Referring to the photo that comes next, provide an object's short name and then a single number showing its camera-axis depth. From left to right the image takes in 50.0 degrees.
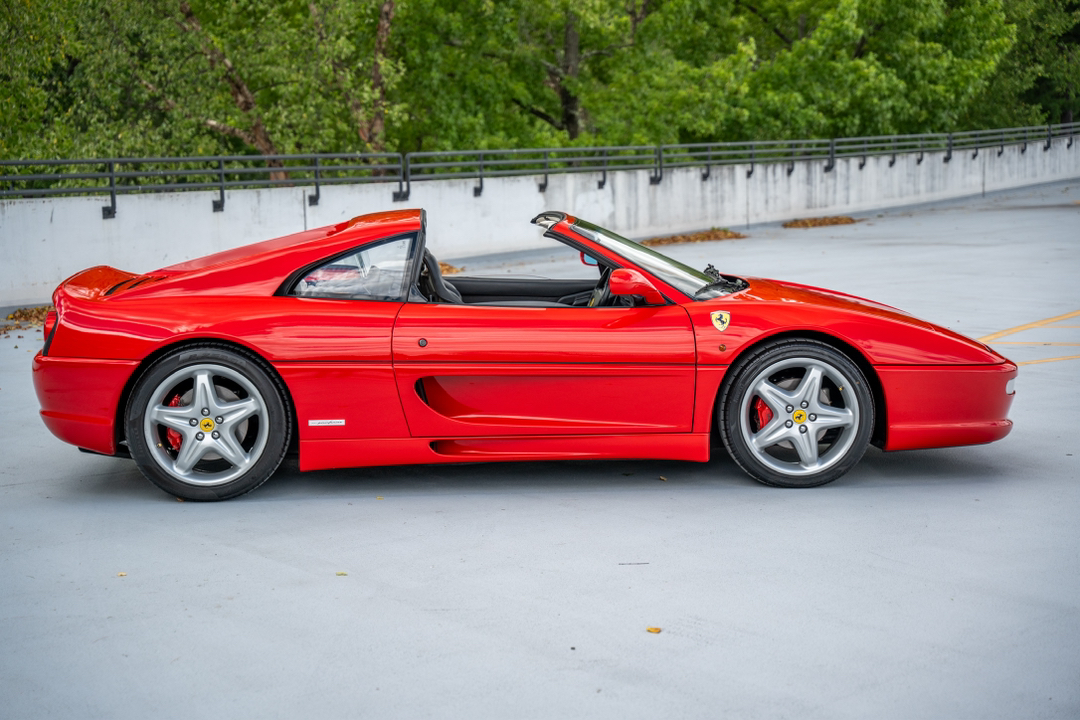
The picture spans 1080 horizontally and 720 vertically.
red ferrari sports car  5.11
